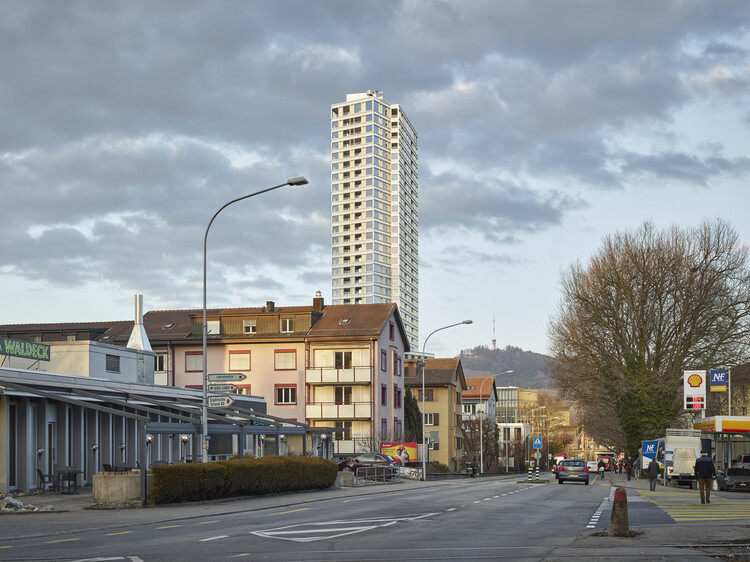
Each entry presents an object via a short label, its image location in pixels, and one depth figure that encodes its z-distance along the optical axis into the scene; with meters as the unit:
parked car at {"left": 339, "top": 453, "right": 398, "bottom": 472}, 50.25
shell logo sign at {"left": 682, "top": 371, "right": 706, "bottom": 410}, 46.09
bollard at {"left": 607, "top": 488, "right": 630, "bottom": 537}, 16.06
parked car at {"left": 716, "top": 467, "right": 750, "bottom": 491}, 36.97
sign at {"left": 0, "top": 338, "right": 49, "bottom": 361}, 36.59
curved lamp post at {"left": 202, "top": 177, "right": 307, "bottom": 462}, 28.91
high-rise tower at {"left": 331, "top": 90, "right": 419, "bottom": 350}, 172.25
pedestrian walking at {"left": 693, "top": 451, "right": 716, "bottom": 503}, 26.29
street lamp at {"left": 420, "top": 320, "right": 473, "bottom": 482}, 52.78
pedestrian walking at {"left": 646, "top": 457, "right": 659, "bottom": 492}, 38.78
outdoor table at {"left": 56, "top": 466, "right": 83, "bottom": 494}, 29.27
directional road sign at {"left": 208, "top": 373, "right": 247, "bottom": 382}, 29.00
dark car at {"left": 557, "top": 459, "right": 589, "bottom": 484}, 51.09
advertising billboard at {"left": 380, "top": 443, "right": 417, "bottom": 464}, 61.81
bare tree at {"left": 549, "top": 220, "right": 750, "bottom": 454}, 51.91
